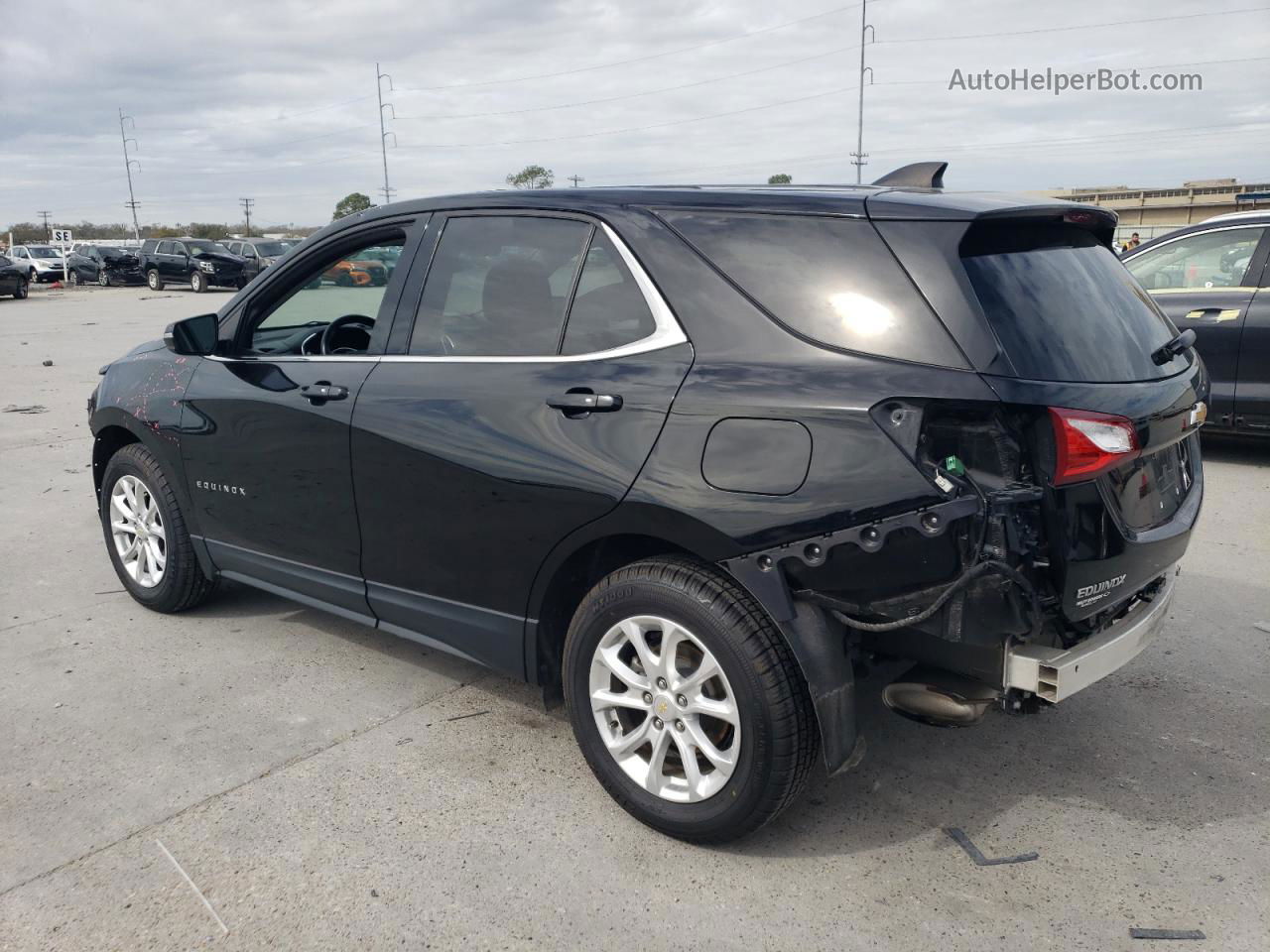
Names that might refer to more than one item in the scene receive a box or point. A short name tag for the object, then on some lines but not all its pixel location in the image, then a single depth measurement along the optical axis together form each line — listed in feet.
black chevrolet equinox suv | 8.50
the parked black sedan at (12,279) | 103.60
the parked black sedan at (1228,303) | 24.18
